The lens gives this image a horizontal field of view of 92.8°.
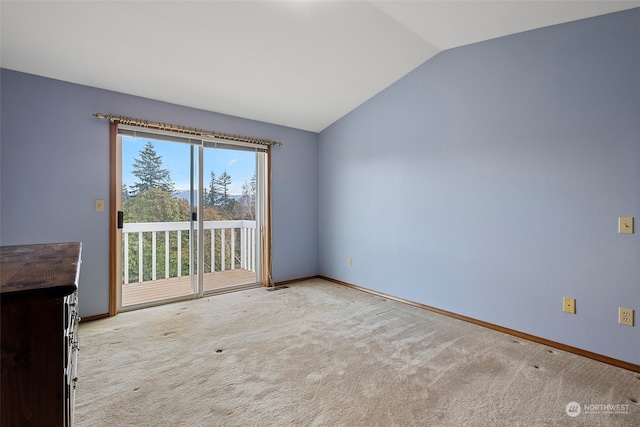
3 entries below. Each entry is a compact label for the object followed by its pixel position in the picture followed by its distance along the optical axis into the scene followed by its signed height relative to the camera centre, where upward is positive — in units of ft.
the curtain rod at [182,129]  9.91 +3.13
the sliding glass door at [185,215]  11.14 -0.05
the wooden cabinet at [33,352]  2.55 -1.18
